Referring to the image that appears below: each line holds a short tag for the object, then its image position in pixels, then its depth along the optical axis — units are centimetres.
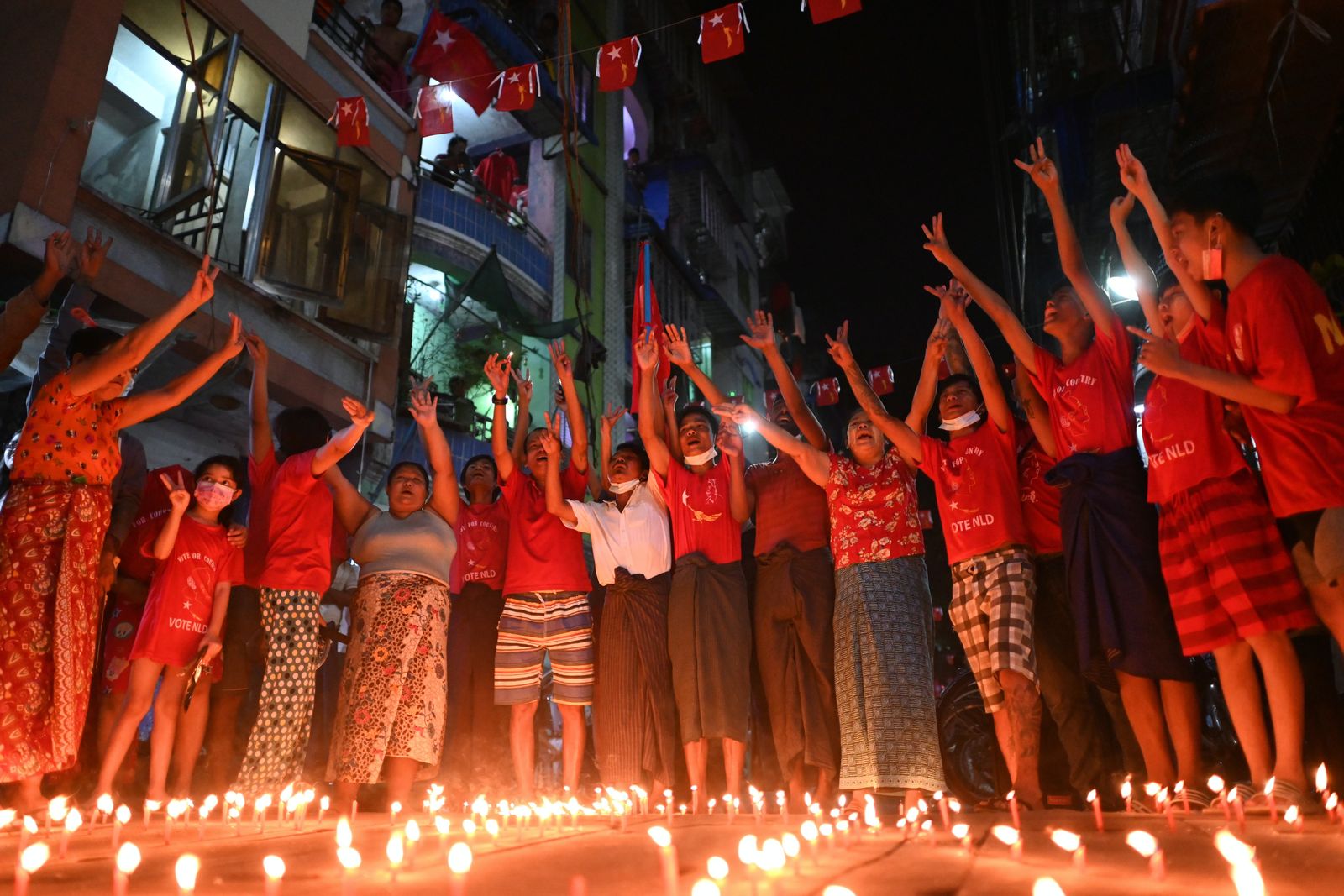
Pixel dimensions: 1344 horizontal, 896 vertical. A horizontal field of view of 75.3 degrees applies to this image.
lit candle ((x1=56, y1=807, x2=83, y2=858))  238
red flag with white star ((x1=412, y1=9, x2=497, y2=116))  1147
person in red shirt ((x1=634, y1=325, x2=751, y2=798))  459
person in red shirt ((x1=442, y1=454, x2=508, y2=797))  529
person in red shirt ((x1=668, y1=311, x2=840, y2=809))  455
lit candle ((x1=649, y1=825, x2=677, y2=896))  159
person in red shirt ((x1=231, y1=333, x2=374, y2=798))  438
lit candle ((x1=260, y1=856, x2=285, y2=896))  158
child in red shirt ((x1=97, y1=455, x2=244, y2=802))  436
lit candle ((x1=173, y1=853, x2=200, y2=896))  158
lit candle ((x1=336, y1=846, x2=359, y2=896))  157
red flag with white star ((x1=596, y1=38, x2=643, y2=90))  789
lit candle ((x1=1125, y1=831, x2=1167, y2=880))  185
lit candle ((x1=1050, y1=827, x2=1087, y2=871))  194
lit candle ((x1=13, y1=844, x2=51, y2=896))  169
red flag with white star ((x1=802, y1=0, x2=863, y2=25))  660
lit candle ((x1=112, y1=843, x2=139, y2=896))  172
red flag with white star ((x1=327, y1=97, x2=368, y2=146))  891
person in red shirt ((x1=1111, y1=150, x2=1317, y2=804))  309
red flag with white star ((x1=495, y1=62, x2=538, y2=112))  843
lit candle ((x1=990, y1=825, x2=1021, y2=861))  216
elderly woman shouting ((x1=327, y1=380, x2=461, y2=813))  437
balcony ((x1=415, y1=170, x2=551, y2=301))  1422
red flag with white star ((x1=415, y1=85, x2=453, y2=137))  951
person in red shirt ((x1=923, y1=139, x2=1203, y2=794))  351
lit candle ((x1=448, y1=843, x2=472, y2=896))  157
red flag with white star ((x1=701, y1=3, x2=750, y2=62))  742
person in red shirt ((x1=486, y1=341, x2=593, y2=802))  484
